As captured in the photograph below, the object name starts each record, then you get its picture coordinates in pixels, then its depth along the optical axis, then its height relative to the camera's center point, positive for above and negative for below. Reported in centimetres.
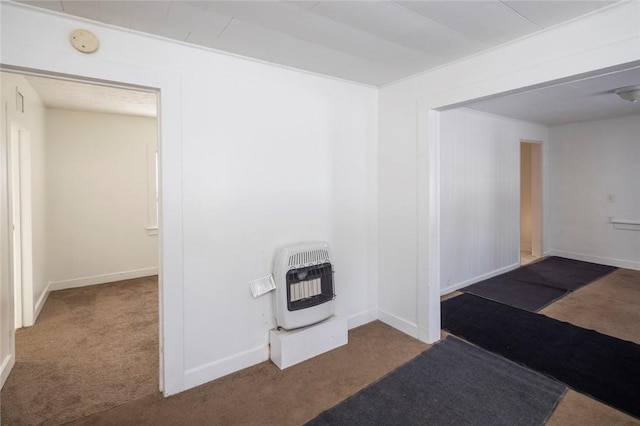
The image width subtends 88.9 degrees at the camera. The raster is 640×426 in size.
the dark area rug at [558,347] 217 -115
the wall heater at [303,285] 245 -60
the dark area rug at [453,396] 190 -121
